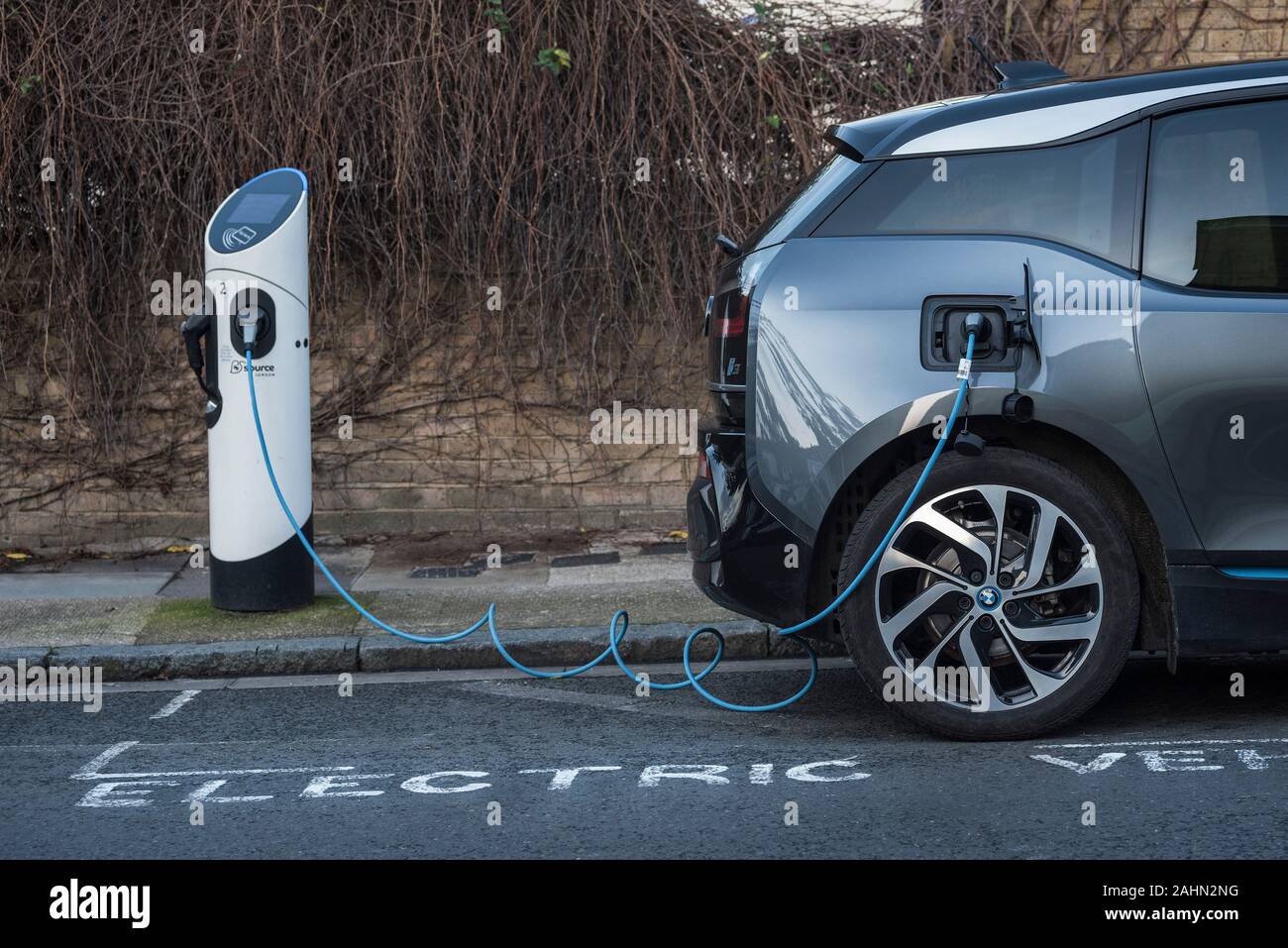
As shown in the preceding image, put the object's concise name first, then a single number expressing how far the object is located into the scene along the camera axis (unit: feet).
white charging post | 22.66
